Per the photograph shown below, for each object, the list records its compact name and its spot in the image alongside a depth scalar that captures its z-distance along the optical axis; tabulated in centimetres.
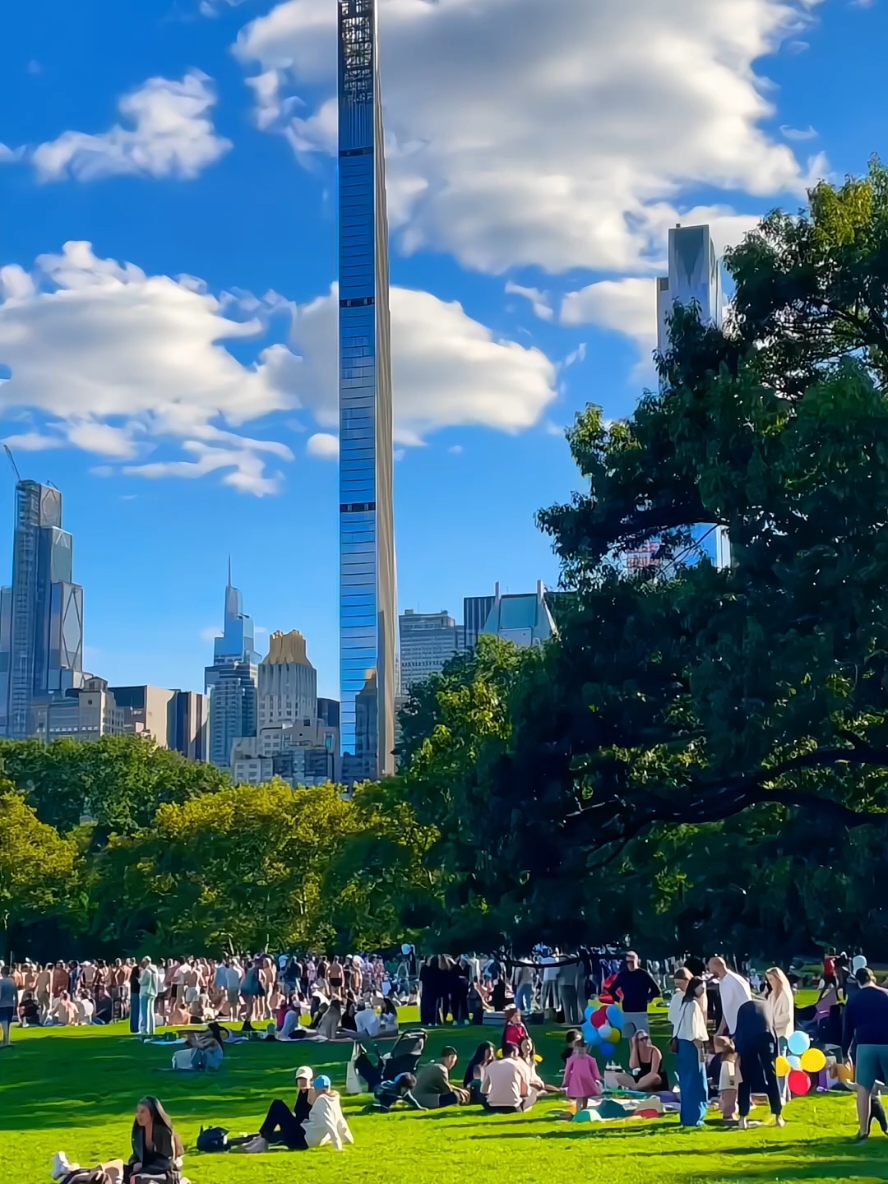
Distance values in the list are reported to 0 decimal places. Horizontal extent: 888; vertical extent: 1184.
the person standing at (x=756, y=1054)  1320
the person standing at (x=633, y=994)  1859
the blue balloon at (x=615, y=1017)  1836
